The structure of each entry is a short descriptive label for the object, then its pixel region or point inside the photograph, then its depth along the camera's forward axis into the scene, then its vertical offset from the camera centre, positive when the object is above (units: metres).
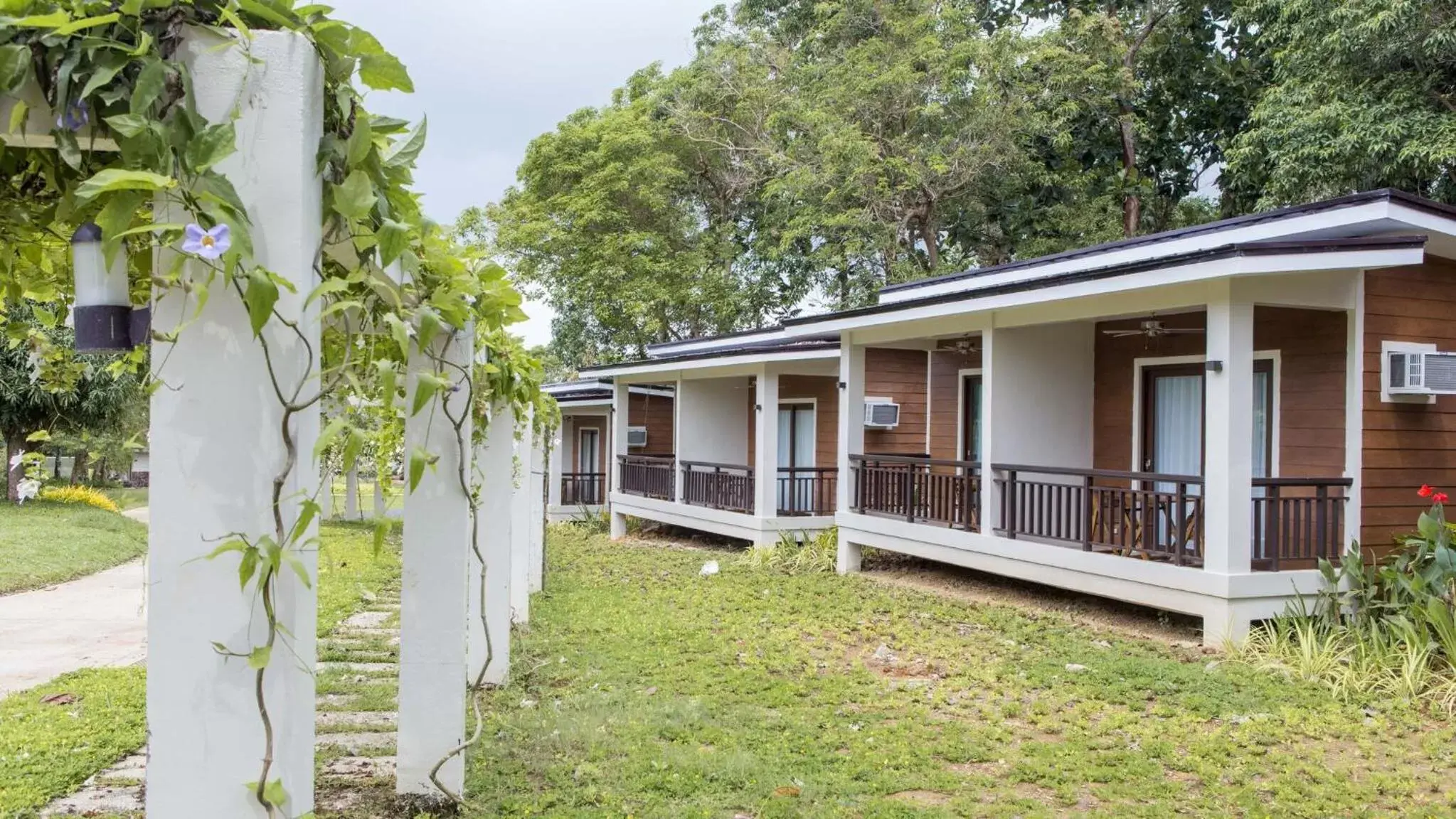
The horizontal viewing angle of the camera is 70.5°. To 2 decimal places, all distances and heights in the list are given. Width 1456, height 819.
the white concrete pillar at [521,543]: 8.63 -1.06
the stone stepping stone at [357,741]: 5.21 -1.68
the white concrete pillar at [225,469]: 1.90 -0.10
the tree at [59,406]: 18.14 +0.12
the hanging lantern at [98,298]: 2.13 +0.24
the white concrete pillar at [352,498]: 19.75 -1.69
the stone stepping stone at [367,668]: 7.12 -1.77
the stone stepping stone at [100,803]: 4.29 -1.67
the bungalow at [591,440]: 21.45 -0.44
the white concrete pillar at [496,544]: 6.10 -0.76
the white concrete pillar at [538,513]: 10.20 -0.96
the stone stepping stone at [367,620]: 9.13 -1.86
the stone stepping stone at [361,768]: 4.72 -1.64
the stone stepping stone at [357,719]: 5.66 -1.69
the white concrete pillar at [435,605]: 3.99 -0.73
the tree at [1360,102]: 14.23 +4.93
